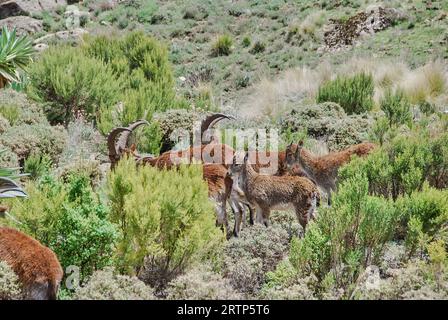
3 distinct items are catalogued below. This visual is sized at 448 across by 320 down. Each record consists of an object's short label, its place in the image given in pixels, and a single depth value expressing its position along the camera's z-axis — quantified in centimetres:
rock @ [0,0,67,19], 3591
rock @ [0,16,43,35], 3341
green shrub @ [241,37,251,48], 3030
